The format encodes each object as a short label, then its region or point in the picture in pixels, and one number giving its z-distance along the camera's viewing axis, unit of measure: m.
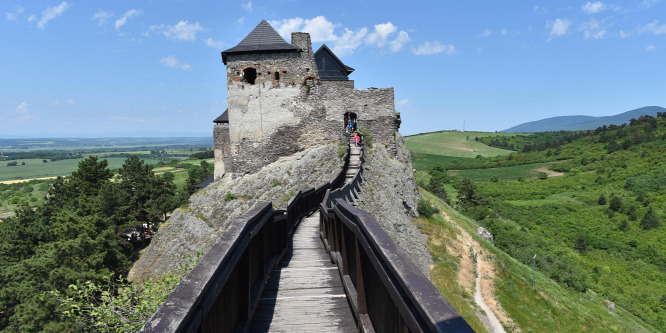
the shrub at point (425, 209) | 27.18
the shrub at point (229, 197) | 22.05
